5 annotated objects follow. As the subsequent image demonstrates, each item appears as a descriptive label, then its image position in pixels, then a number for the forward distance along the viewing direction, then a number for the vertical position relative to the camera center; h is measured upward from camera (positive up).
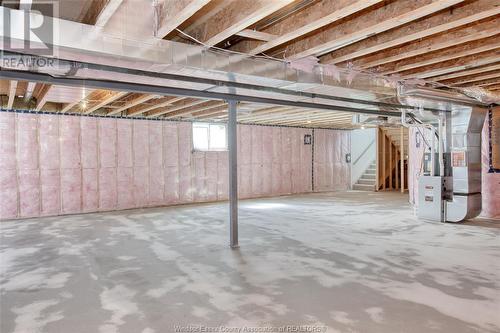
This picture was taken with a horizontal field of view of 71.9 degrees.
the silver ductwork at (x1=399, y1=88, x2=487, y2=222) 5.36 -0.14
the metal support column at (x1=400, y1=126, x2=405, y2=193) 9.91 -0.04
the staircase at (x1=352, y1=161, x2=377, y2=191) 10.81 -0.54
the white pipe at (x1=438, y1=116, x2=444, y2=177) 5.62 +0.27
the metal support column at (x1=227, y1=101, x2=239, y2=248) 4.14 +0.01
